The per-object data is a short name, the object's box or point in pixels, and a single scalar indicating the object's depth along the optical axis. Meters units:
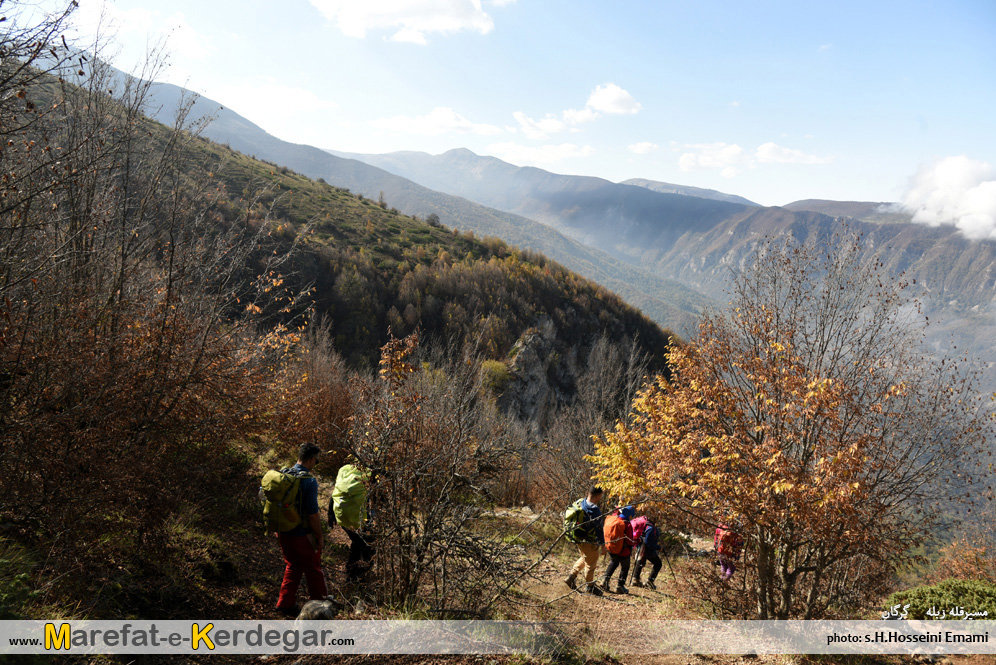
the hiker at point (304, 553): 4.58
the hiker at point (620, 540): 7.02
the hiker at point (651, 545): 7.68
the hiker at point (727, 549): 6.93
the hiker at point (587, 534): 6.32
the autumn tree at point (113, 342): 3.91
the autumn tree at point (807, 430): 5.79
